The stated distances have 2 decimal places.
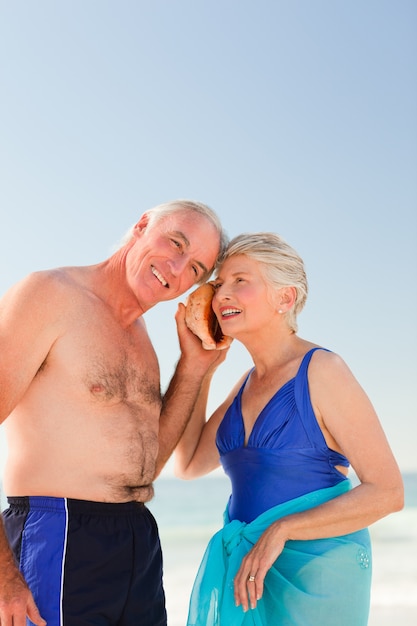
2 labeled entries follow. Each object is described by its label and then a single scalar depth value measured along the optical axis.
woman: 3.10
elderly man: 3.04
